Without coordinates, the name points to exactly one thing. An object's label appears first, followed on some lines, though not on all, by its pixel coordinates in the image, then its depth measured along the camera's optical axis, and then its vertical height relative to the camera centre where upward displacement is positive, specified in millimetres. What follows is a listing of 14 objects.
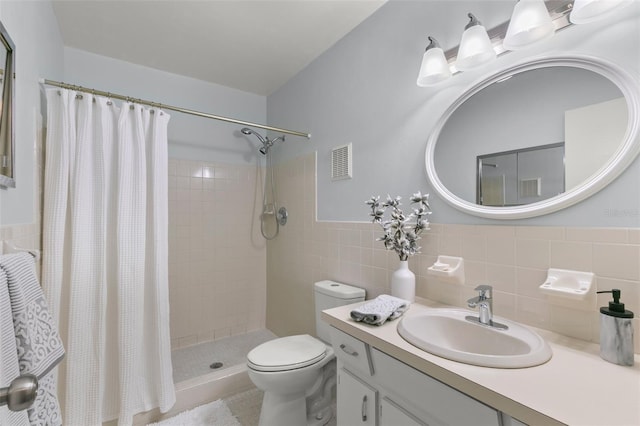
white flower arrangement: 1344 -67
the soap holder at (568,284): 903 -233
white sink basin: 801 -418
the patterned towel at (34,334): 706 -314
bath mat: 1659 -1218
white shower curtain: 1455 -215
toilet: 1443 -821
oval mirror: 909 +286
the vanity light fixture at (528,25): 889 +661
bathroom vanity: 630 -437
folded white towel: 1109 -392
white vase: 1334 -328
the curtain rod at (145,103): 1444 +661
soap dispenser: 780 -333
